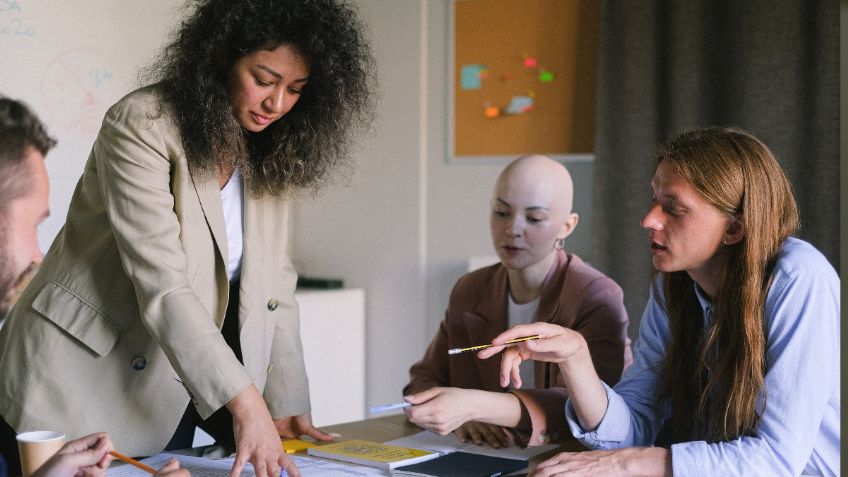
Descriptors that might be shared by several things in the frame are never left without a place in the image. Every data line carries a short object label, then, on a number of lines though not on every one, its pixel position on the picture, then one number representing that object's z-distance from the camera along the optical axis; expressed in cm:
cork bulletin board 351
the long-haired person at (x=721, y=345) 146
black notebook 153
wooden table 182
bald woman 199
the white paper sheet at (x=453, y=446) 171
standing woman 151
